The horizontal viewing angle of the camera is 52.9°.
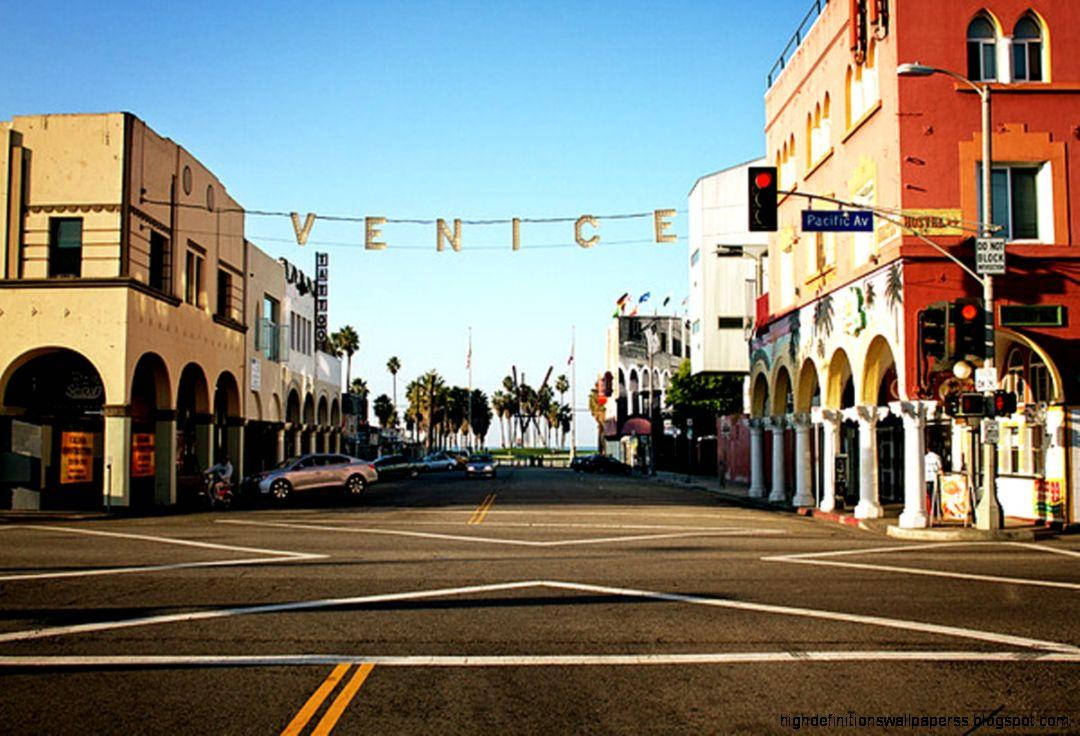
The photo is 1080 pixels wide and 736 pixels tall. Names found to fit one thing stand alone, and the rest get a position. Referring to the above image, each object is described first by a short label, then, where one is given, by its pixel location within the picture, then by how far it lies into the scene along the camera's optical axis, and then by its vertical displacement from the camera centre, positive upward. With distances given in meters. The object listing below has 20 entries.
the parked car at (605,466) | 81.75 -3.04
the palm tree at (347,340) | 105.81 +8.38
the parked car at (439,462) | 76.05 -2.61
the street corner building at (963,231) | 24.09 +4.48
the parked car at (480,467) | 61.38 -2.33
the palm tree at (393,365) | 146.38 +8.21
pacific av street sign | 22.09 +4.18
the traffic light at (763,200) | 18.62 +3.87
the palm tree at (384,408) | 159.38 +2.61
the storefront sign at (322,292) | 60.00 +7.38
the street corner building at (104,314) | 30.64 +3.31
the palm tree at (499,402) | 185.00 +4.05
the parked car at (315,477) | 36.03 -1.74
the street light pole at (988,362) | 22.41 +1.32
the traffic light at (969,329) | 21.55 +1.92
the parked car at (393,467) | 64.62 -2.51
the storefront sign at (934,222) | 23.98 +4.52
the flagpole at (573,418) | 101.72 +0.73
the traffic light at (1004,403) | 21.98 +0.46
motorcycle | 32.66 -1.99
